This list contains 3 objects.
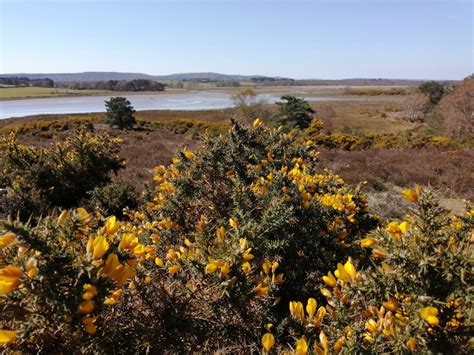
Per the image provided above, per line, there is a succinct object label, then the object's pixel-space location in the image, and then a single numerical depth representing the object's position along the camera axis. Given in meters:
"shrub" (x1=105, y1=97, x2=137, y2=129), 27.33
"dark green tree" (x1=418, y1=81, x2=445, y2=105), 42.78
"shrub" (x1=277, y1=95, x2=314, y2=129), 27.69
